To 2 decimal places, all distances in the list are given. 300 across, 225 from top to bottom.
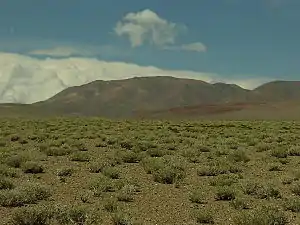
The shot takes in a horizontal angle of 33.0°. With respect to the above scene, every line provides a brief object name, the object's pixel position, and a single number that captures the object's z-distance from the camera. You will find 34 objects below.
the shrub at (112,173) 19.16
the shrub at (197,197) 15.48
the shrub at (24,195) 14.27
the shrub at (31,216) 12.00
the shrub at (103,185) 16.36
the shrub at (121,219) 12.23
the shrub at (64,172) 19.62
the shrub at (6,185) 16.25
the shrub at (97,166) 20.67
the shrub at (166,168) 18.61
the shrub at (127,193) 15.39
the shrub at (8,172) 18.66
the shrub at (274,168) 22.08
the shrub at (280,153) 26.40
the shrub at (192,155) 24.41
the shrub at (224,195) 15.89
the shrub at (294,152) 27.27
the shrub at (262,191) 16.23
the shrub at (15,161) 21.32
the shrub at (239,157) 24.66
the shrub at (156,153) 26.12
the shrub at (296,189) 16.66
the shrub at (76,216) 12.09
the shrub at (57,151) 25.80
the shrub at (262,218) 11.89
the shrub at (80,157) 23.78
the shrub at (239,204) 14.61
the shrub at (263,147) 29.57
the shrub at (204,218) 13.05
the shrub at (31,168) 20.19
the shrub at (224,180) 17.90
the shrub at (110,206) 13.97
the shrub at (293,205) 14.21
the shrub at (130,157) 23.75
